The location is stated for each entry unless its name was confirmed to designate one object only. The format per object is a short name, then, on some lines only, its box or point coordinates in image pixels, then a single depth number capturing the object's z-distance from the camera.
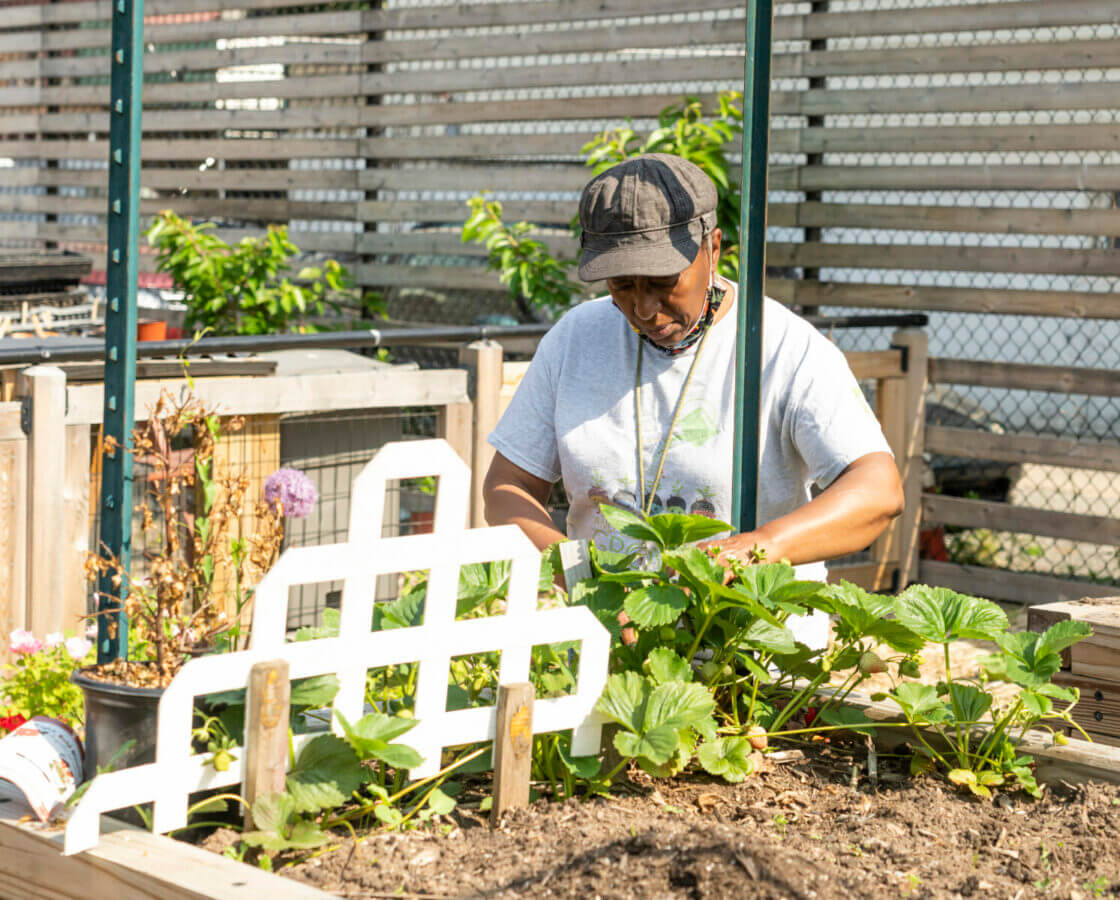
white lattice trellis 2.96
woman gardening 3.52
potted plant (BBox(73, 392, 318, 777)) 3.08
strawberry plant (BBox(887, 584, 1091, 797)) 3.29
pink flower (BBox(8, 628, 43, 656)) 4.32
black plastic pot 3.07
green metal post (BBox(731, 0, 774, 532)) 3.34
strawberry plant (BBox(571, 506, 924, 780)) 3.21
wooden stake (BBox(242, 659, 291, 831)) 2.98
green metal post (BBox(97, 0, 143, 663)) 3.21
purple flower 4.09
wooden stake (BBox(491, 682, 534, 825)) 3.14
